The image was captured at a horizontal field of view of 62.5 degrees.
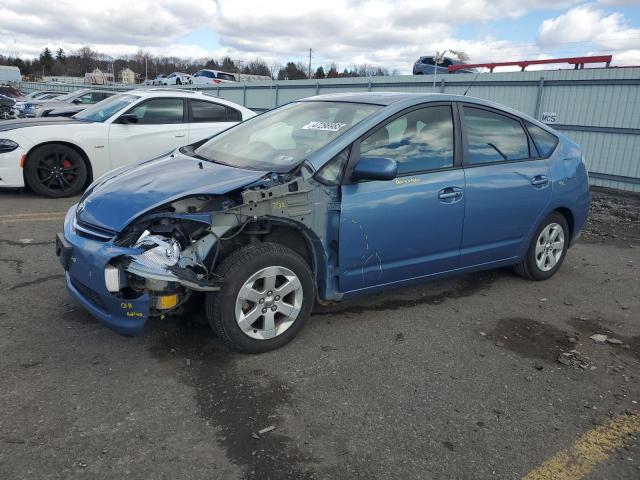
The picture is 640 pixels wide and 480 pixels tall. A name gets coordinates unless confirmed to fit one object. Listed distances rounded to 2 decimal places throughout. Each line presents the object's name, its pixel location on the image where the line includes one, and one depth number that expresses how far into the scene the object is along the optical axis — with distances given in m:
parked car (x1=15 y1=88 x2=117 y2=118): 15.35
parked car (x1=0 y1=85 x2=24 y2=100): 32.53
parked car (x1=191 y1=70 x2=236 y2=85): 35.75
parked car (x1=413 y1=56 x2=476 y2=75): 22.17
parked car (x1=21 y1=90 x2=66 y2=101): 24.90
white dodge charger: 7.30
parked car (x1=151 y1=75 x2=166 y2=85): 41.71
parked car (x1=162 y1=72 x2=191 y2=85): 37.51
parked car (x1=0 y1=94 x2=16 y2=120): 24.48
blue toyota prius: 3.15
